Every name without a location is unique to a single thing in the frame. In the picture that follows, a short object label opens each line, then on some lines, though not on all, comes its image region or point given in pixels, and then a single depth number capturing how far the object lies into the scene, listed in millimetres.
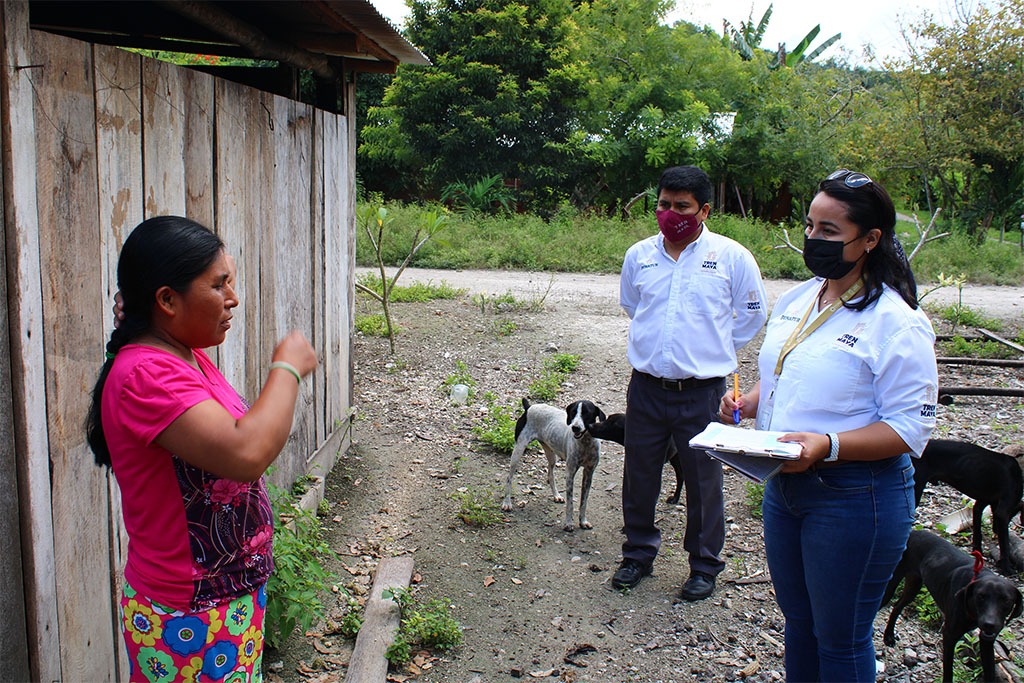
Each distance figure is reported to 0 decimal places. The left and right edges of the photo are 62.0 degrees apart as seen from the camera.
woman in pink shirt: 1945
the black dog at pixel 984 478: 4797
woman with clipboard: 2574
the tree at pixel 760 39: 30219
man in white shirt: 4438
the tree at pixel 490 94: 23938
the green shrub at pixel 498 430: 6918
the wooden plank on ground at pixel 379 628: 3762
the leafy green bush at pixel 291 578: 3633
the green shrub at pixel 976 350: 10234
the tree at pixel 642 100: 24875
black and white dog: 5355
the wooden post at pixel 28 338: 2379
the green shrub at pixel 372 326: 10508
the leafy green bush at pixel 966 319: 11998
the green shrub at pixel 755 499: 5780
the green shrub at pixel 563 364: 9250
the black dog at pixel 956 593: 3492
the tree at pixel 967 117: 20531
